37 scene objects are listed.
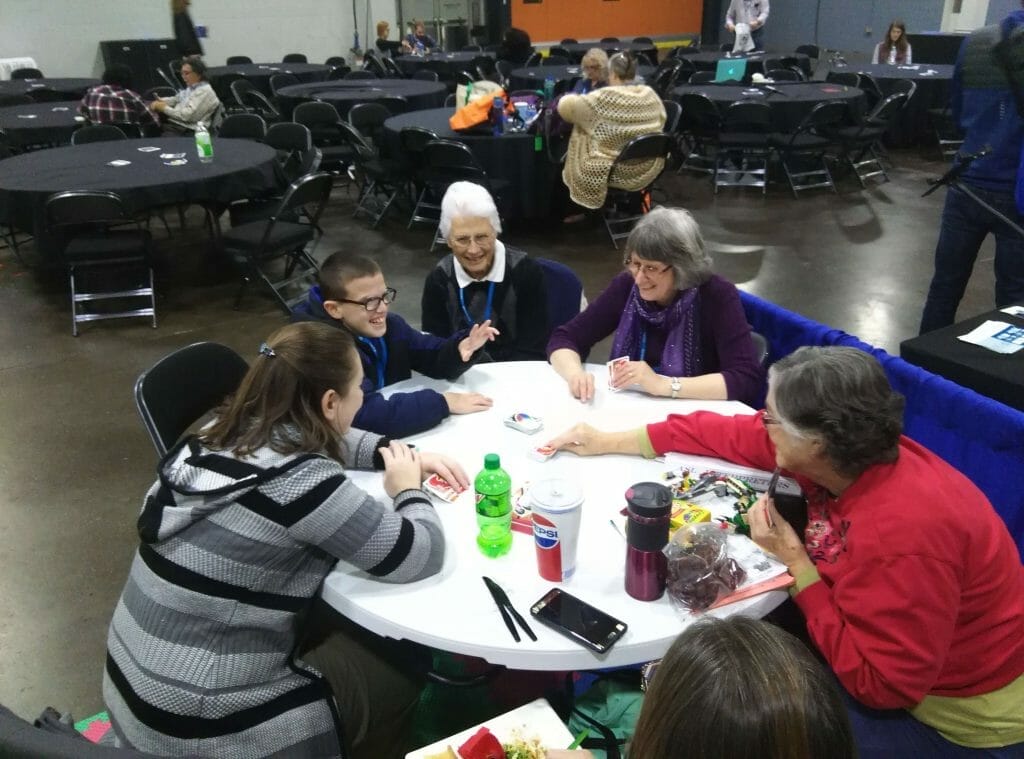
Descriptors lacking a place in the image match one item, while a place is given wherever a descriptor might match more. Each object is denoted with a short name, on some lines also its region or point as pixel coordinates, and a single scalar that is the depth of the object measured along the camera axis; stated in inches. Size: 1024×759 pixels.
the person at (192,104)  285.6
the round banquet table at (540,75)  358.0
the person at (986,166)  120.8
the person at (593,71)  278.1
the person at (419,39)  495.8
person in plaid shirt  281.4
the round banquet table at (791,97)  279.4
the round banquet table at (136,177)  187.5
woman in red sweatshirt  52.2
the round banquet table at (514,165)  235.0
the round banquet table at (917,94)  340.5
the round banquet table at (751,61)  411.2
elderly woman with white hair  106.0
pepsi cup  55.2
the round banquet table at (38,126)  275.9
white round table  53.7
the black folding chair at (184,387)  83.0
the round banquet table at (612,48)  482.0
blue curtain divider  75.2
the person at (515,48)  441.9
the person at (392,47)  493.4
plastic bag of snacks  55.8
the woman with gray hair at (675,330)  89.3
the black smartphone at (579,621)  53.0
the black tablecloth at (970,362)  91.4
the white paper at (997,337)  97.5
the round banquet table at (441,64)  438.3
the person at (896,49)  394.6
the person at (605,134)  214.5
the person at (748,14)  464.1
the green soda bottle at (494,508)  60.4
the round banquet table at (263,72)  385.4
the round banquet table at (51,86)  366.0
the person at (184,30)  391.2
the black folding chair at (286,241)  185.3
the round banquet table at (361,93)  311.0
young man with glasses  81.7
